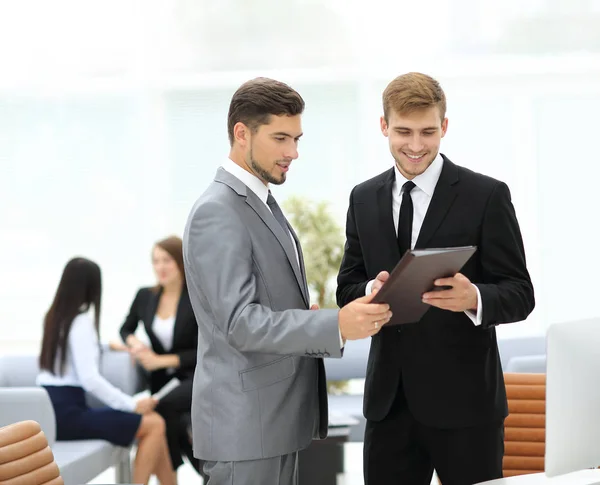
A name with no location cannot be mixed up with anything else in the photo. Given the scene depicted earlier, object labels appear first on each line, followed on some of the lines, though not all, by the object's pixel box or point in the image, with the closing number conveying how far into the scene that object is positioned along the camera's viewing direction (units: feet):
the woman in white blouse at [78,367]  15.67
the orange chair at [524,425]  11.22
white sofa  14.43
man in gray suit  7.15
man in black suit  7.78
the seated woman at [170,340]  16.79
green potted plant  20.66
